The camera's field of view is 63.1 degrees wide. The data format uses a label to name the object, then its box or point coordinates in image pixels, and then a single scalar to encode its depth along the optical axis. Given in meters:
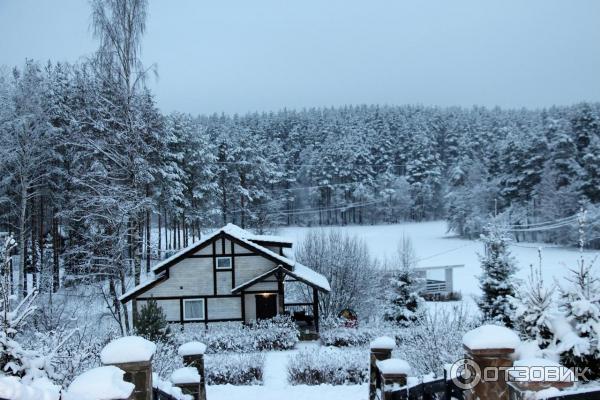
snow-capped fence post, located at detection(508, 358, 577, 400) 3.14
